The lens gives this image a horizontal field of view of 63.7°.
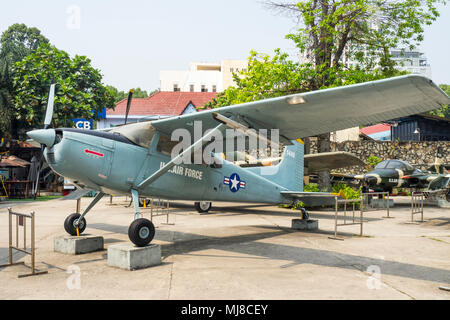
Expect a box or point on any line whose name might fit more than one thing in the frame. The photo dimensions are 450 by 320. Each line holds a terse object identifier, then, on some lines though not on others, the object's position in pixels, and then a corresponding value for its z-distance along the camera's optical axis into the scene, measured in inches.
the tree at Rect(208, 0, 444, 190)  699.4
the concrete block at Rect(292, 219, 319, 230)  435.2
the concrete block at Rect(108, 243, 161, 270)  247.3
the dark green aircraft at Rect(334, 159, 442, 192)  727.1
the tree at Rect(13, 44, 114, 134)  981.8
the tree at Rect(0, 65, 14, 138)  1043.9
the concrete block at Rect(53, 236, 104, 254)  299.0
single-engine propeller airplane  227.1
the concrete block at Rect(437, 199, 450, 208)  728.8
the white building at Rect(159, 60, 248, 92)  2849.4
